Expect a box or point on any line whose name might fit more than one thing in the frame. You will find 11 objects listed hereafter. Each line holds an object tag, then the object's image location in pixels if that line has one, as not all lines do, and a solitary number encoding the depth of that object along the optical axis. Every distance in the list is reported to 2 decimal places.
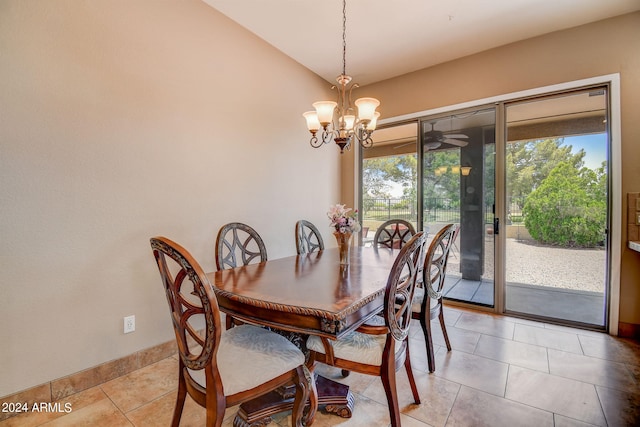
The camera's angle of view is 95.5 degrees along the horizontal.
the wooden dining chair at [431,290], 2.06
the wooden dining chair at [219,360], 1.12
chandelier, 2.13
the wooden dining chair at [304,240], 2.83
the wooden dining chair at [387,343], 1.41
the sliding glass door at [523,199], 2.88
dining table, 1.28
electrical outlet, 2.09
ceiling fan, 3.56
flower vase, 2.13
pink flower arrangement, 2.09
